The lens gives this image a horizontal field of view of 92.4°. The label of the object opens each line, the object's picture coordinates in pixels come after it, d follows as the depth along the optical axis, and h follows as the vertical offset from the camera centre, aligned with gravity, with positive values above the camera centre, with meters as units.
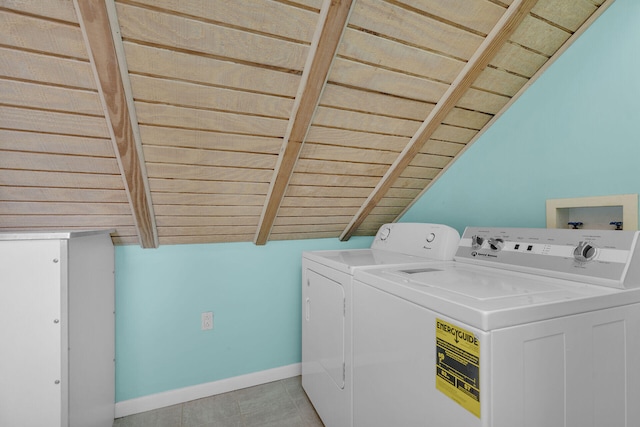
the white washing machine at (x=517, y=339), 0.77 -0.36
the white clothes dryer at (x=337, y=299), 1.51 -0.48
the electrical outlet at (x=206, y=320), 2.14 -0.74
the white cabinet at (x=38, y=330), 1.18 -0.45
